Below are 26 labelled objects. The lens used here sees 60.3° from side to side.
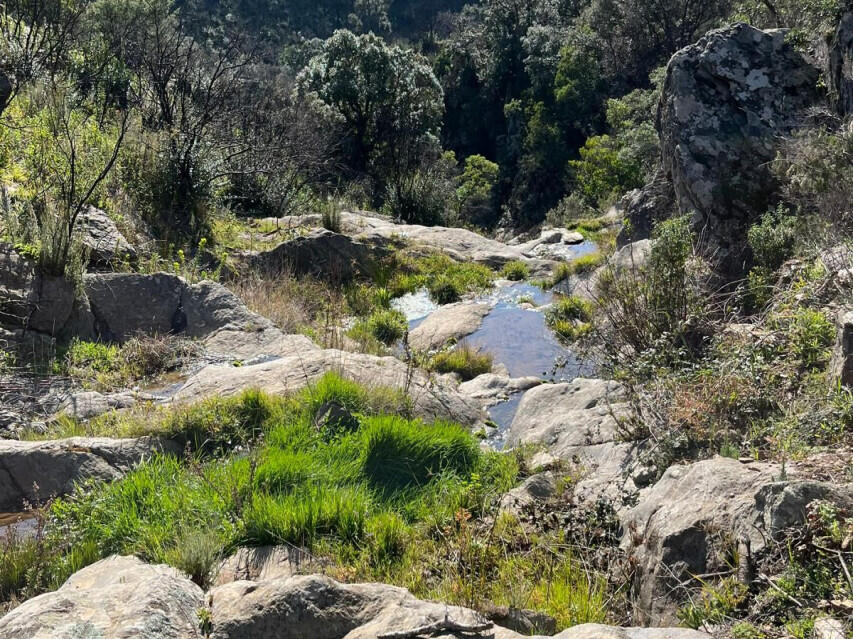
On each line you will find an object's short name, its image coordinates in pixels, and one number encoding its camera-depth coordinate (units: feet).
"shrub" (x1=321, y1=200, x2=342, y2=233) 42.52
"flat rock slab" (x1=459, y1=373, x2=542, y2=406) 24.00
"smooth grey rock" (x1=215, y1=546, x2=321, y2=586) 11.64
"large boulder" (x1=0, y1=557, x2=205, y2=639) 7.97
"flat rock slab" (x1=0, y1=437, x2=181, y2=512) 14.37
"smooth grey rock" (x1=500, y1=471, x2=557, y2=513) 14.33
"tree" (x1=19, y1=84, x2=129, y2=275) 23.20
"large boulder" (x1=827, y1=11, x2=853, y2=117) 26.45
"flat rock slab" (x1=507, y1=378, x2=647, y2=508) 14.73
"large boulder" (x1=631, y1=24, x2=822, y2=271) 28.37
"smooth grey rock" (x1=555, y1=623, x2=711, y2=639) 7.53
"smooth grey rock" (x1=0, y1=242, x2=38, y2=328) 21.93
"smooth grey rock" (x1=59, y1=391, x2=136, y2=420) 18.69
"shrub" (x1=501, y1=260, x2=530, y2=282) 41.98
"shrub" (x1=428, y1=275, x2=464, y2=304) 38.14
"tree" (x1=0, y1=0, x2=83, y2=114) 34.60
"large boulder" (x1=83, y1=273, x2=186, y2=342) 23.91
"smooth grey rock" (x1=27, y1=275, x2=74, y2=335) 22.29
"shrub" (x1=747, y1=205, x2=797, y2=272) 23.03
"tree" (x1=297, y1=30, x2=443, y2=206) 85.51
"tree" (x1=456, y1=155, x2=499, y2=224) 112.16
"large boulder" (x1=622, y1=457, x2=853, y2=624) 9.39
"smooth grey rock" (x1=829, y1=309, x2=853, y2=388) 13.03
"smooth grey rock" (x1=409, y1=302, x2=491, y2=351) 31.07
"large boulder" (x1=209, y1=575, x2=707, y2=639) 8.29
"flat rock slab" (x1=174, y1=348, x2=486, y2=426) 19.16
